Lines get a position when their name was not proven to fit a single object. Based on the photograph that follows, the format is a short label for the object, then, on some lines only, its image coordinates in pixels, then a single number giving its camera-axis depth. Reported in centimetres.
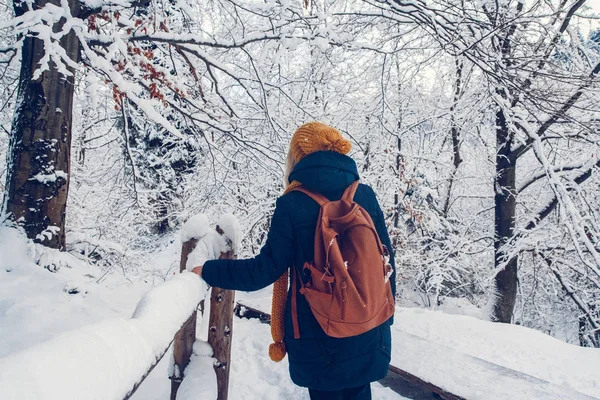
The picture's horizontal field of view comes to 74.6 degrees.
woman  162
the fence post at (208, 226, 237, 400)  248
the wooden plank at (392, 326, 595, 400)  258
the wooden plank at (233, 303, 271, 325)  465
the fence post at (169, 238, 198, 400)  231
